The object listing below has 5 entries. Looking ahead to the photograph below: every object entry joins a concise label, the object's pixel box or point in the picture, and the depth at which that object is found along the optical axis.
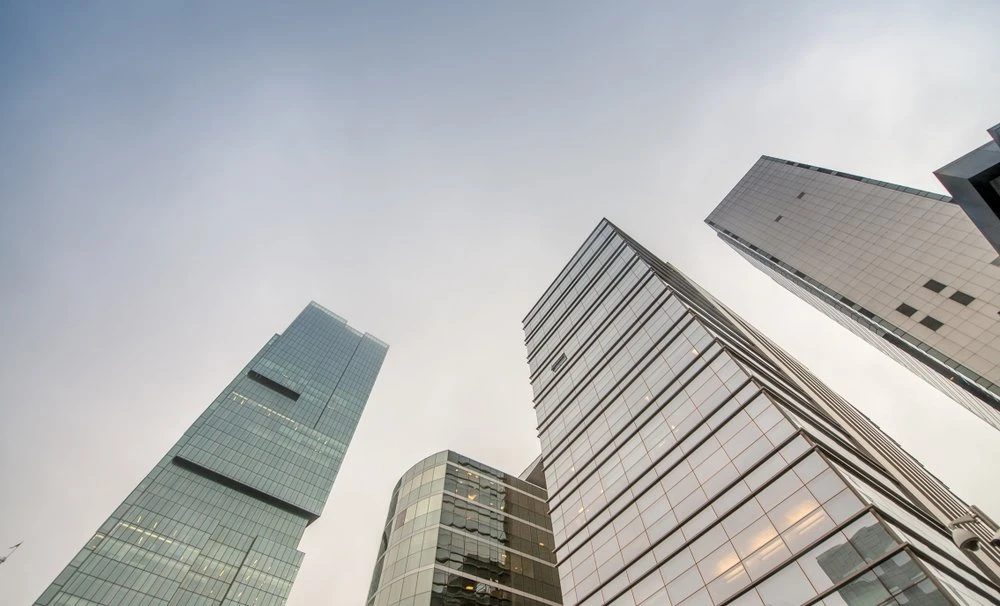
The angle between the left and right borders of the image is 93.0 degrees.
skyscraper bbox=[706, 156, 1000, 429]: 39.78
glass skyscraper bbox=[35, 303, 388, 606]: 88.56
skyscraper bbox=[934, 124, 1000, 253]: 15.42
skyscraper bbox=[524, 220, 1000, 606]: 20.11
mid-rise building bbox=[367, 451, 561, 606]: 41.06
